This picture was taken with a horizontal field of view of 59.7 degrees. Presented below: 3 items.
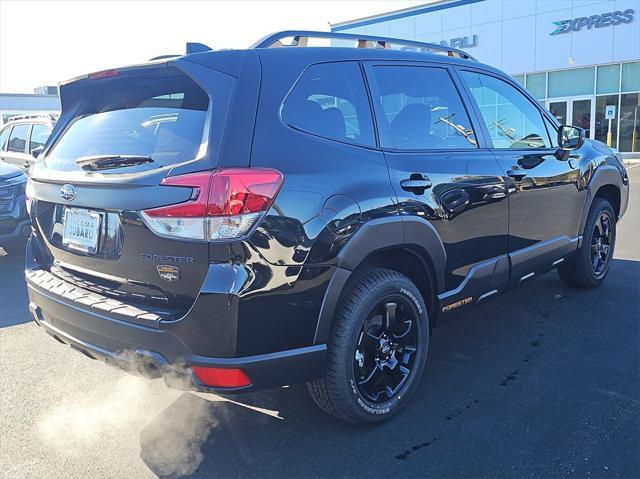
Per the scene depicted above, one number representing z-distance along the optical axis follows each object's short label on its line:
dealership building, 20.17
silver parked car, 8.59
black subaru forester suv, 2.34
